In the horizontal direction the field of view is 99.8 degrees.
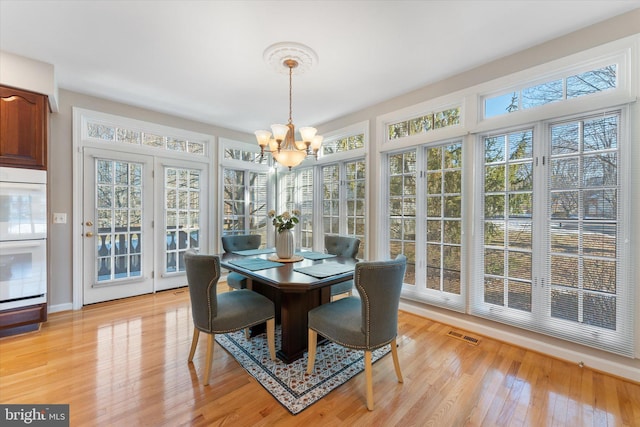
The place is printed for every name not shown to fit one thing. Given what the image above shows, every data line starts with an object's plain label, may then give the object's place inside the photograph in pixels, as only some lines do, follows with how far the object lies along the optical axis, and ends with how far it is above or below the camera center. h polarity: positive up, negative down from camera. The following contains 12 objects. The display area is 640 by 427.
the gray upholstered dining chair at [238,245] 3.04 -0.43
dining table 1.93 -0.49
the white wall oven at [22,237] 2.58 -0.25
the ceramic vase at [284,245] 2.62 -0.32
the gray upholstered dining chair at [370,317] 1.72 -0.74
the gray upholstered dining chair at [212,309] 1.93 -0.75
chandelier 2.40 +0.73
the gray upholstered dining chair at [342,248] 2.94 -0.43
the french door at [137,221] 3.48 -0.13
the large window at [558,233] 2.10 -0.18
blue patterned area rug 1.83 -1.23
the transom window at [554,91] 2.13 +1.07
